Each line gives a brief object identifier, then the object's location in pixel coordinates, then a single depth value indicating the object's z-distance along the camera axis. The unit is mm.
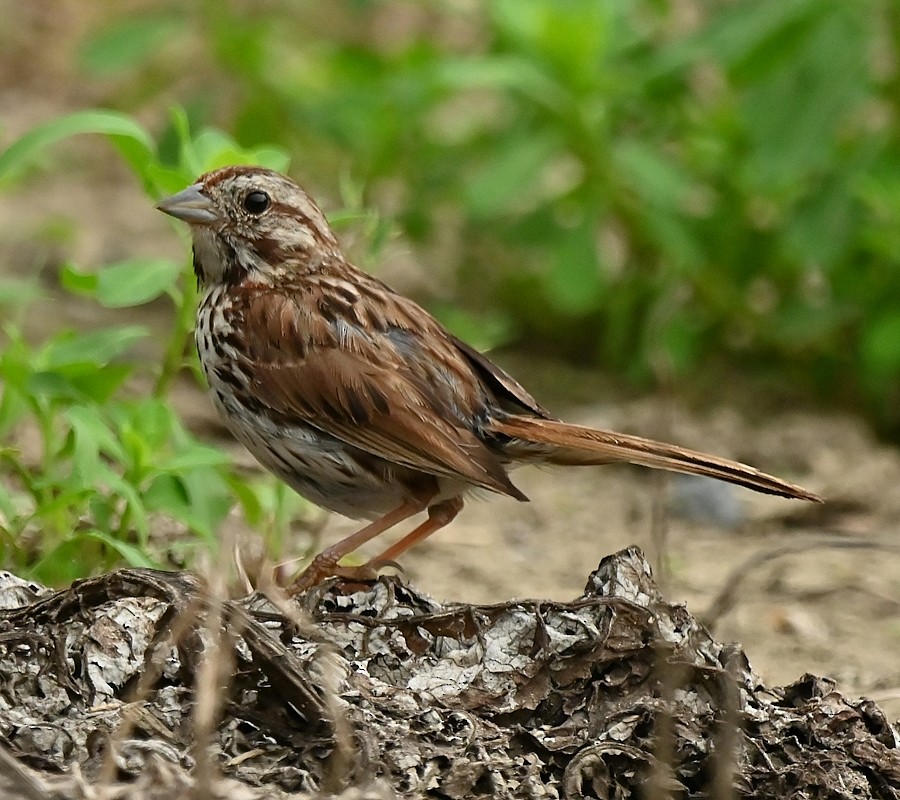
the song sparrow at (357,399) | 7044
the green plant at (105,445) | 7148
